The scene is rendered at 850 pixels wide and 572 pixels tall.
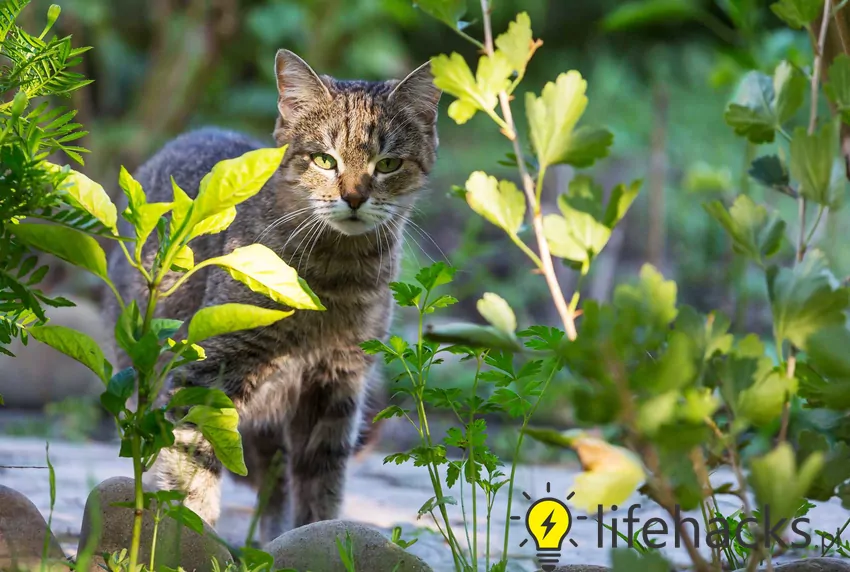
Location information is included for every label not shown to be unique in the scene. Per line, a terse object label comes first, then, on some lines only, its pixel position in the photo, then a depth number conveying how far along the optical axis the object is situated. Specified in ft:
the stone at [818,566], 10.36
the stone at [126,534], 10.36
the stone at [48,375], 12.71
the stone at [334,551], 10.34
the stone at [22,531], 10.29
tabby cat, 10.95
